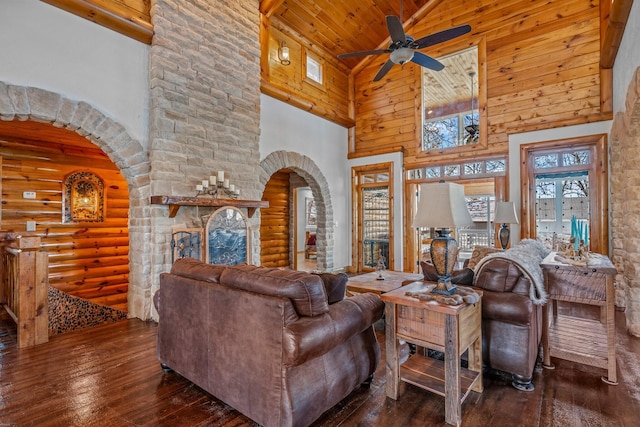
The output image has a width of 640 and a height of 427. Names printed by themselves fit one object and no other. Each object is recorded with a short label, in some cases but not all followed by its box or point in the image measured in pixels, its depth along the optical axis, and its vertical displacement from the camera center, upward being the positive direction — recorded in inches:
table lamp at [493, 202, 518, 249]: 190.4 -1.3
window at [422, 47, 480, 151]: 239.5 +89.5
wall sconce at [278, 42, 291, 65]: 223.0 +117.1
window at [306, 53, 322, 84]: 255.4 +122.6
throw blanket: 89.4 -15.6
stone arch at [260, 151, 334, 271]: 255.8 +7.2
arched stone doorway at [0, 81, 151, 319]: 120.5 +36.4
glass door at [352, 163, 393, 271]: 272.1 +0.9
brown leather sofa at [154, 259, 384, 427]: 66.9 -29.3
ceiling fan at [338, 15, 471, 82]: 138.0 +82.4
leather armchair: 88.6 -31.2
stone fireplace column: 153.6 +63.5
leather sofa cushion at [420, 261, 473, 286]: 99.3 -19.5
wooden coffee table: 140.7 -32.5
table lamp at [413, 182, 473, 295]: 80.6 -0.9
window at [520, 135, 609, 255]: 185.0 +16.2
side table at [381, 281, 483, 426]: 74.7 -32.6
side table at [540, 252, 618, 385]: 93.2 -26.0
